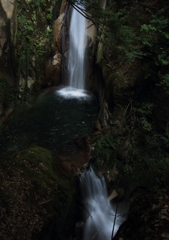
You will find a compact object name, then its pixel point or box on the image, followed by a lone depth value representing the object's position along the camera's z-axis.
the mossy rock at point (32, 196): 3.46
